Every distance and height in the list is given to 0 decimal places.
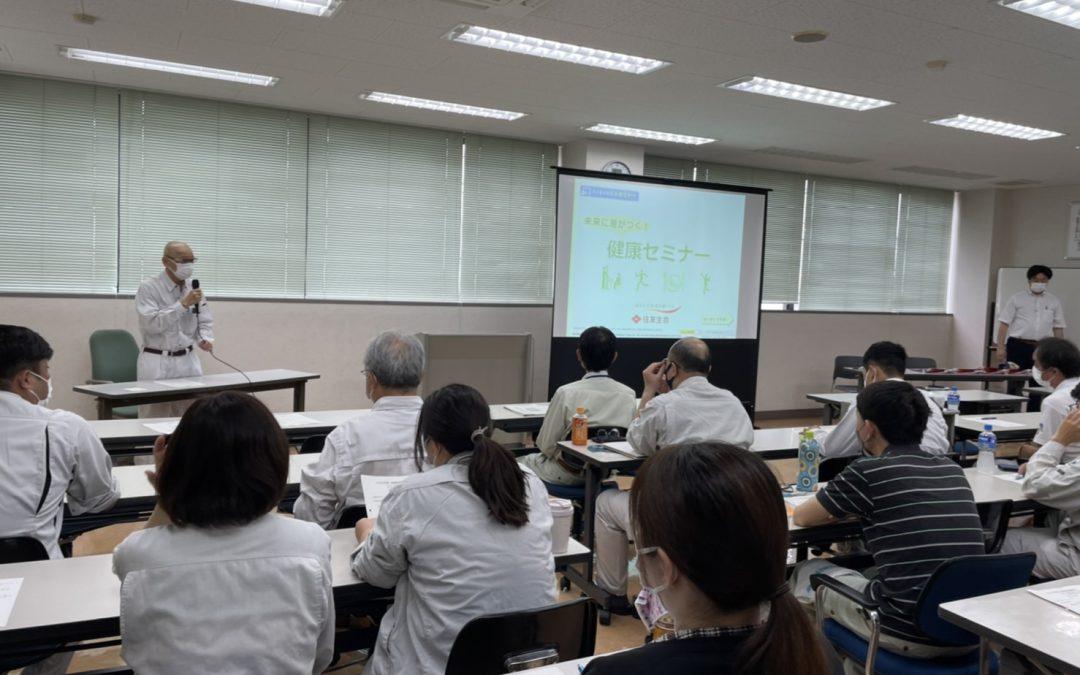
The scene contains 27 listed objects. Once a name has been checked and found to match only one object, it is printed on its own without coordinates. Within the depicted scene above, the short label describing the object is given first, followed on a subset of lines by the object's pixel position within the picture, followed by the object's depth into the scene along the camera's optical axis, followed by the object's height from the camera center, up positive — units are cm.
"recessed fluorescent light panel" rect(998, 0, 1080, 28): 369 +146
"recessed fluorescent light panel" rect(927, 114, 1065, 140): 632 +150
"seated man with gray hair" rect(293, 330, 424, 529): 249 -59
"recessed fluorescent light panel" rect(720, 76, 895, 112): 536 +147
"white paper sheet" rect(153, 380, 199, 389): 462 -71
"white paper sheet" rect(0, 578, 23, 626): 169 -78
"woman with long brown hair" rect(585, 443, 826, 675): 98 -37
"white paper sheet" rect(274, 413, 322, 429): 396 -77
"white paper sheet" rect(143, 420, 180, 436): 354 -75
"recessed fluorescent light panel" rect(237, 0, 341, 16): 405 +143
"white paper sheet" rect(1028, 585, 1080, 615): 201 -78
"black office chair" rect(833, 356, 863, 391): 827 -76
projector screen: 708 +30
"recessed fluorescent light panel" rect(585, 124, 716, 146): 697 +145
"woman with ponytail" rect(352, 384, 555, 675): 180 -65
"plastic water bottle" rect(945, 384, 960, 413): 464 -61
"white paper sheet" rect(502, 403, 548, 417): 476 -79
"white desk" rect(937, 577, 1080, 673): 175 -78
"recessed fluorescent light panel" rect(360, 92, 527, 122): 608 +143
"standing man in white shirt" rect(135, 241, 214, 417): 516 -35
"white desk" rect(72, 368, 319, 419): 435 -72
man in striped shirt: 227 -64
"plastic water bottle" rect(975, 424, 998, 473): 363 -71
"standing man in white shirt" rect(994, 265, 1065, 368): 852 -17
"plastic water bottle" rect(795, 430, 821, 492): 316 -69
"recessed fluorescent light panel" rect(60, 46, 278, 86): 516 +141
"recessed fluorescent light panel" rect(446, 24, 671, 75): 452 +146
